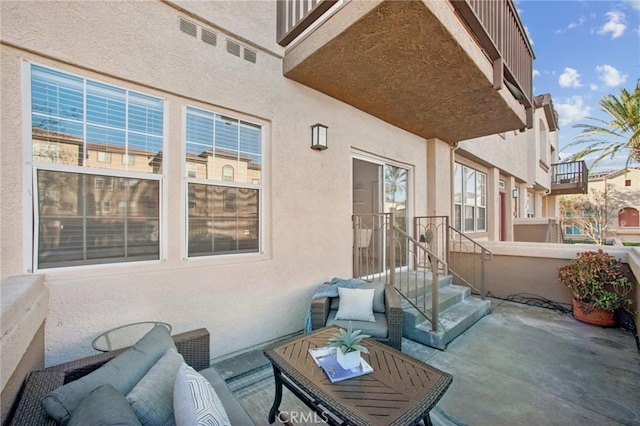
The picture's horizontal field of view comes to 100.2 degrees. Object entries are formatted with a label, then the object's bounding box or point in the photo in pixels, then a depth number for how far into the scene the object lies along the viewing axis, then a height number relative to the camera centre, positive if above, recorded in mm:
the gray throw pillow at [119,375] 1296 -936
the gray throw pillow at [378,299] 3549 -1160
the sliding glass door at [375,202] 4805 +206
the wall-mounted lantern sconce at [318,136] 3990 +1143
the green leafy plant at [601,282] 4320 -1167
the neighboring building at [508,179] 8008 +1263
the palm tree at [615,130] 10016 +3377
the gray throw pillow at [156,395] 1436 -1029
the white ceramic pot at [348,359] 1987 -1101
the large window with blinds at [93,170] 2285 +405
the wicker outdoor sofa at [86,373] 1292 -1036
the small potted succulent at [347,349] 1982 -1023
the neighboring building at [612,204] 18000 +504
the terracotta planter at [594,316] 4324 -1736
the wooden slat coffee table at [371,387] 1600 -1199
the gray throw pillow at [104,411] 1111 -880
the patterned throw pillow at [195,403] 1320 -1002
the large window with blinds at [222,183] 3086 +368
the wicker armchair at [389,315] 3071 -1232
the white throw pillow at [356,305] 3318 -1169
